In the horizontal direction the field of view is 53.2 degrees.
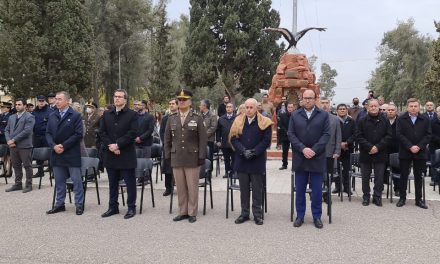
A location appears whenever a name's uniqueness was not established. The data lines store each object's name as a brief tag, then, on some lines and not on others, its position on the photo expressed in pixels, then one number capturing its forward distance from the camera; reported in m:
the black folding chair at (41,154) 9.10
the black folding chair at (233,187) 6.95
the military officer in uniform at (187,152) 6.76
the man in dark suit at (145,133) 9.30
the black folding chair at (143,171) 7.51
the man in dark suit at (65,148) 7.22
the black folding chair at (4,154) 9.98
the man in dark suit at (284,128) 11.95
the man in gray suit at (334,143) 7.75
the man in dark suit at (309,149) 6.37
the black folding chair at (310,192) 6.59
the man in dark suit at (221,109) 16.22
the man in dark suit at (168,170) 8.40
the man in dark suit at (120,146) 6.96
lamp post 34.41
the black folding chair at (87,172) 7.68
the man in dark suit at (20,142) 9.15
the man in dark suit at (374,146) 7.67
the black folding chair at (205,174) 7.25
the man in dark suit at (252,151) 6.56
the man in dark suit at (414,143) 7.56
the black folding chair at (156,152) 10.33
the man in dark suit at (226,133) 10.27
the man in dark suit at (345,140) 8.63
